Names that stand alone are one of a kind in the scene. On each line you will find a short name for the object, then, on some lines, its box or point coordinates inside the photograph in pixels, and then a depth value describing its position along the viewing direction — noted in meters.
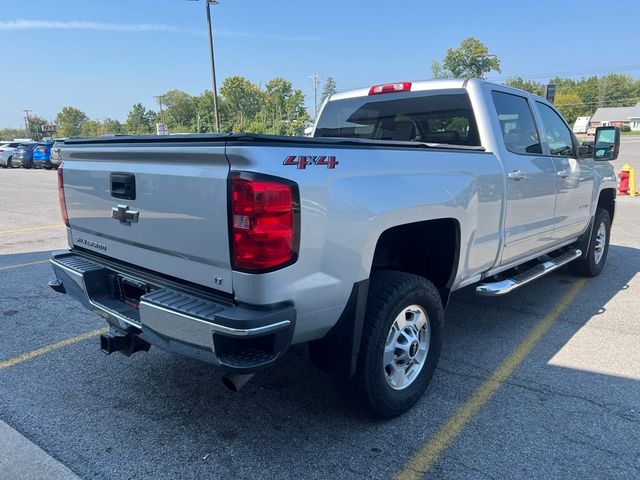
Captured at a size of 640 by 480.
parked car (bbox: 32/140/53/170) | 28.92
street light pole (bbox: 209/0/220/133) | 21.62
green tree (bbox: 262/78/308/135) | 91.38
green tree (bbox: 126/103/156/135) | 120.25
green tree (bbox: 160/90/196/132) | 111.62
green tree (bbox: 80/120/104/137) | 130.12
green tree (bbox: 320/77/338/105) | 83.97
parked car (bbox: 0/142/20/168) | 31.20
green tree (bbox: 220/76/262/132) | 93.81
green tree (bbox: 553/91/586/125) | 105.93
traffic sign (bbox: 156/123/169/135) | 20.14
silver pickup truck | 2.20
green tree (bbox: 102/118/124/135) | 124.04
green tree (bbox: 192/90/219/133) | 93.00
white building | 109.00
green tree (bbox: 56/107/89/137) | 142.50
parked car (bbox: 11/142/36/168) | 30.44
